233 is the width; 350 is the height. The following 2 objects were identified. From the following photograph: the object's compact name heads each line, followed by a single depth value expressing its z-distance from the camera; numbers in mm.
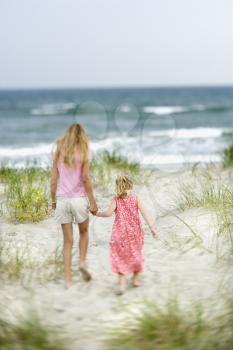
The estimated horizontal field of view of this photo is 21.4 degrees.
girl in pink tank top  4906
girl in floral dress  5133
